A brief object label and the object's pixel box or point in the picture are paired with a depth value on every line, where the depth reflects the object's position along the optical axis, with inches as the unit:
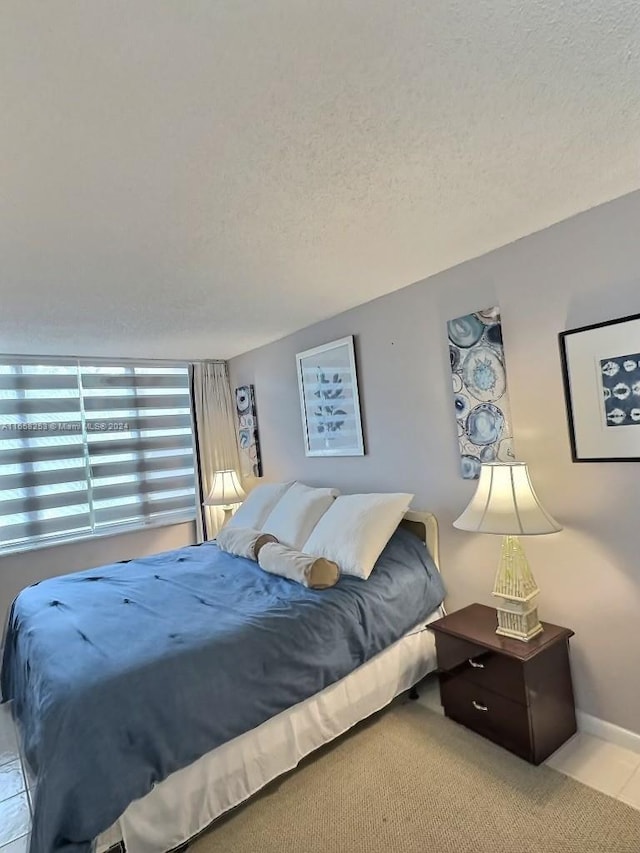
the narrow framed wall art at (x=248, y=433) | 173.9
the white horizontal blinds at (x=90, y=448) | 149.3
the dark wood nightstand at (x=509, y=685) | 77.9
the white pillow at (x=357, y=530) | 99.8
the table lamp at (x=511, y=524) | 79.6
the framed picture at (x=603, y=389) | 76.2
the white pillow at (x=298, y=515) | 120.6
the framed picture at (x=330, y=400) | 129.6
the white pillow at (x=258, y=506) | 140.4
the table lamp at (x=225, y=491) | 166.7
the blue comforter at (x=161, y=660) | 58.5
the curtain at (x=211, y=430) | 179.3
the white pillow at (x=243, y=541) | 117.4
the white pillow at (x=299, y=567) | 93.0
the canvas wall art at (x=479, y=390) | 94.4
